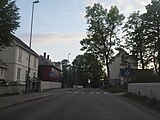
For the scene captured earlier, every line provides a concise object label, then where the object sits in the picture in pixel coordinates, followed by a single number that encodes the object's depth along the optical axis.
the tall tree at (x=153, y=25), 23.99
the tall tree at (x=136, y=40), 27.37
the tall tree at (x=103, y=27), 33.82
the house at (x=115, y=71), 53.24
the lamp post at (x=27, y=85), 18.75
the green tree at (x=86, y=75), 63.74
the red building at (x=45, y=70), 42.62
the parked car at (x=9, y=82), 18.79
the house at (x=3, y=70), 23.13
